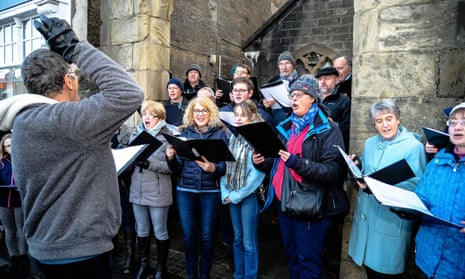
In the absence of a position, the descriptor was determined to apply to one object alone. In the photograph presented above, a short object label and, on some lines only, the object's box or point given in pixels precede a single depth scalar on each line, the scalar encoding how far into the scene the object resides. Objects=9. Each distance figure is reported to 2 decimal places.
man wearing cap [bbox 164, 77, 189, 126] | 4.61
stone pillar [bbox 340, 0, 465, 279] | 2.73
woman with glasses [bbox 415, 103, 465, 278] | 2.09
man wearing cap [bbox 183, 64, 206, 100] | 5.20
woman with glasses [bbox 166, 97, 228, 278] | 3.26
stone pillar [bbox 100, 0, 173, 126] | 5.07
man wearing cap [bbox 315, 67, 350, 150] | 3.64
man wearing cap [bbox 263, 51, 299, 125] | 4.43
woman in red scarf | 2.61
